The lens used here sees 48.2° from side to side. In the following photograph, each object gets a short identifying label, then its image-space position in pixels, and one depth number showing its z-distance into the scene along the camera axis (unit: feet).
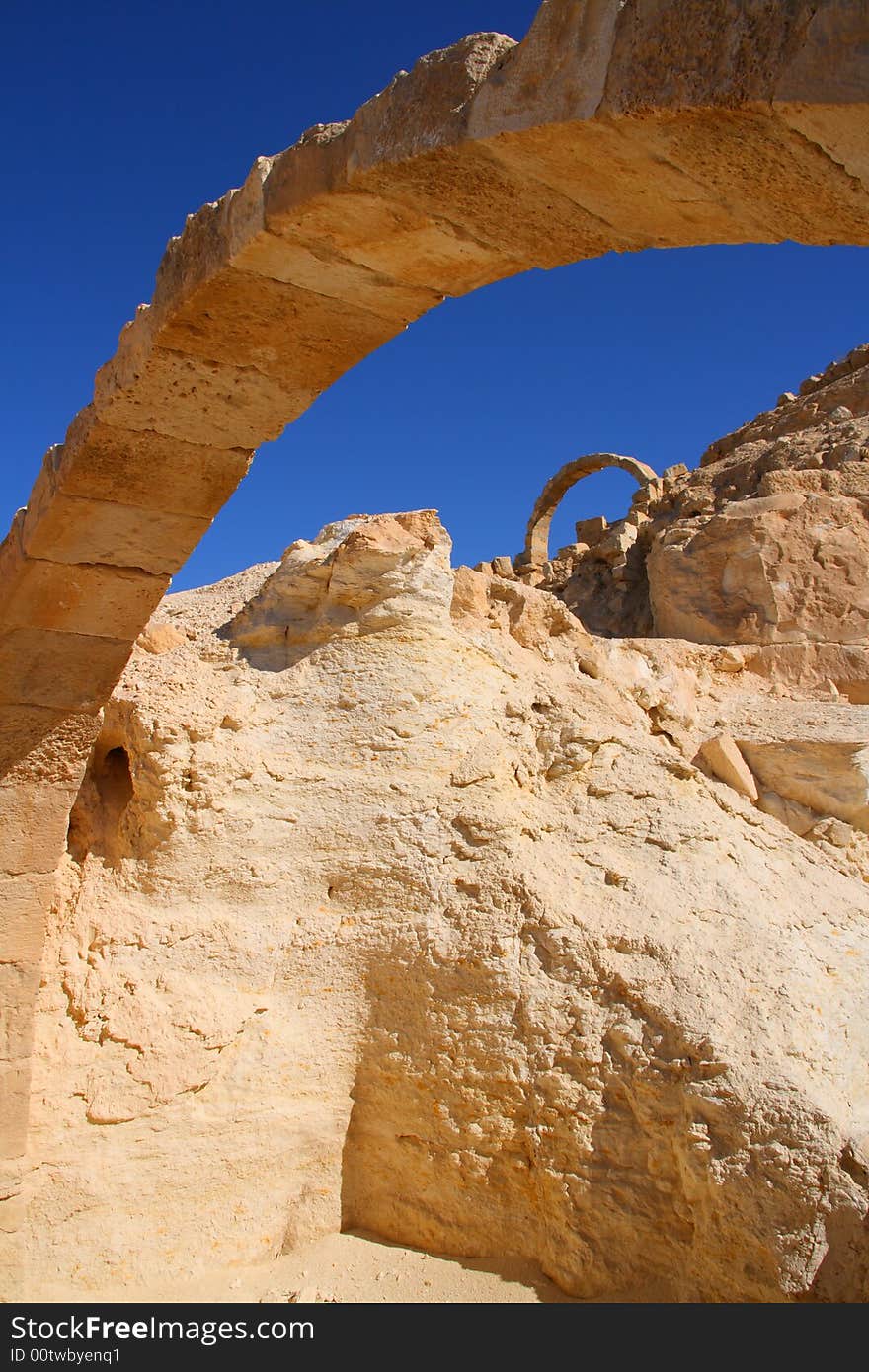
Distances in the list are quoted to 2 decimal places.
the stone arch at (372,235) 5.01
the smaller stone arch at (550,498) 45.06
